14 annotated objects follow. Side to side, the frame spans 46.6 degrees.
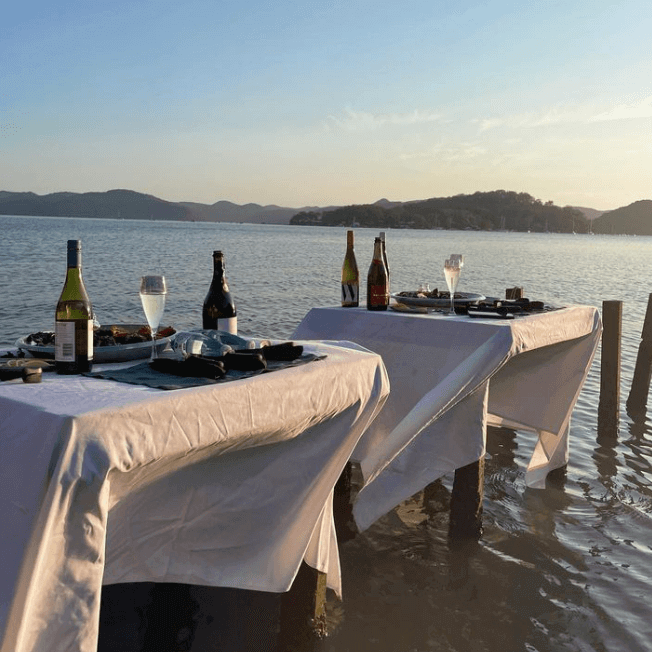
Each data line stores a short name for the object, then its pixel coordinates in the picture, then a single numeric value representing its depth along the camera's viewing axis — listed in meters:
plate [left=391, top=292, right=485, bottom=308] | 4.26
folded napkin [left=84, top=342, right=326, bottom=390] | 2.07
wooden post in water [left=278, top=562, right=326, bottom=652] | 2.89
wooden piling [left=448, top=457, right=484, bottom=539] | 4.06
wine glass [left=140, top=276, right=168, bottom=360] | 2.27
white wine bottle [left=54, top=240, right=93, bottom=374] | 2.13
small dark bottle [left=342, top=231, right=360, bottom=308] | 4.34
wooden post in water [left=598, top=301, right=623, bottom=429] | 6.77
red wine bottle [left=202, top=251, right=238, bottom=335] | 2.80
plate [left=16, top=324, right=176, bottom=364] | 2.31
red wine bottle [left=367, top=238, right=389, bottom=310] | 4.24
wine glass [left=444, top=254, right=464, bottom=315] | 3.96
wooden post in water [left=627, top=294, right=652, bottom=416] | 7.82
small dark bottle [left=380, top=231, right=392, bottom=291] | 4.28
